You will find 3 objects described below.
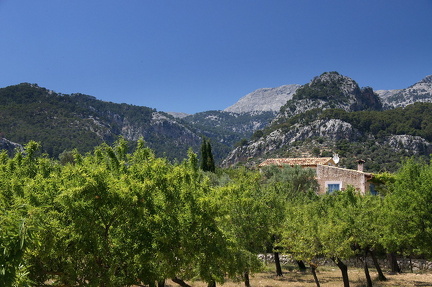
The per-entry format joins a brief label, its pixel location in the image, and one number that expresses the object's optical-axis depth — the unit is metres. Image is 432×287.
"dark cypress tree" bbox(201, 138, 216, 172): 54.84
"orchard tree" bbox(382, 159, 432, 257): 17.91
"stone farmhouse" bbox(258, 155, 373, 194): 39.99
